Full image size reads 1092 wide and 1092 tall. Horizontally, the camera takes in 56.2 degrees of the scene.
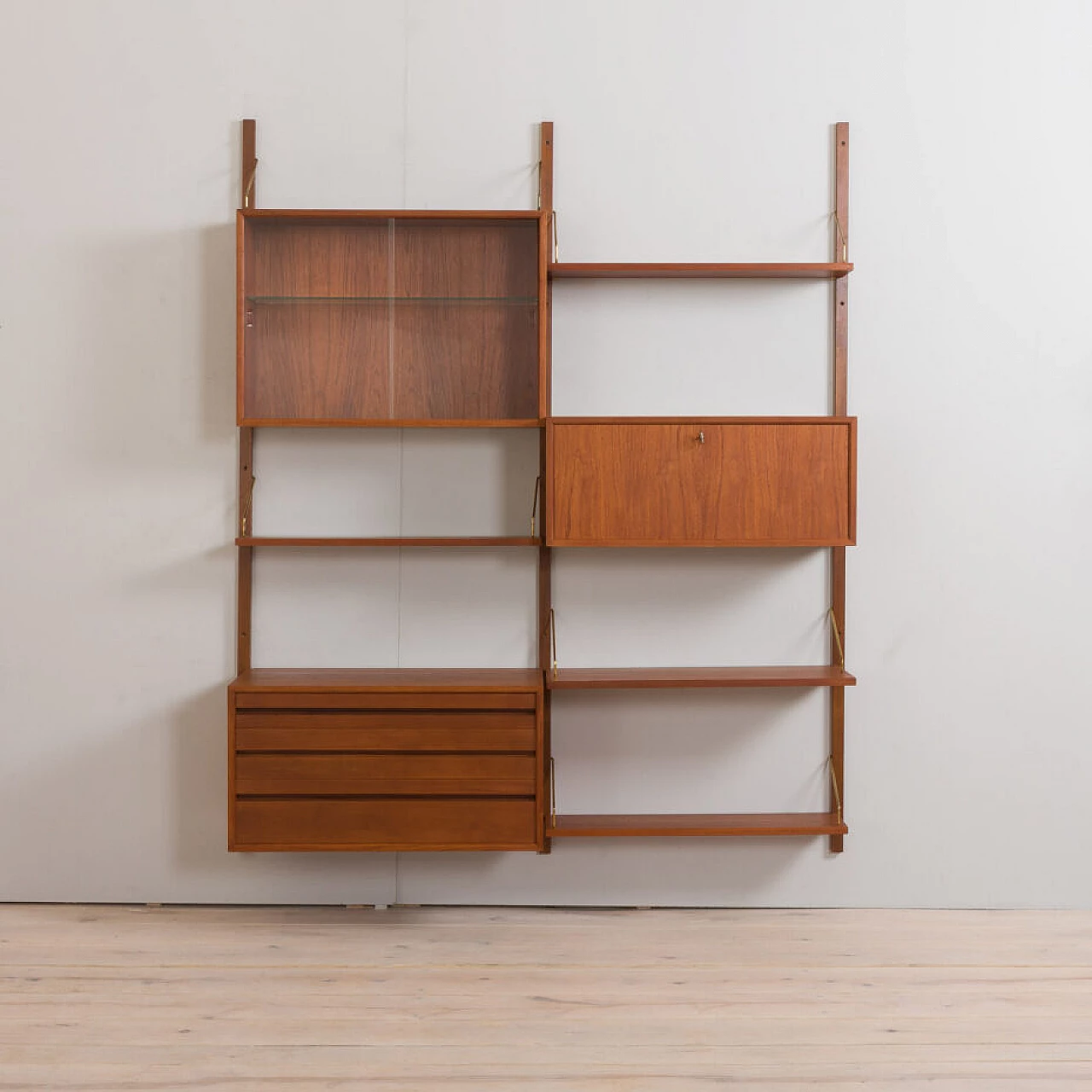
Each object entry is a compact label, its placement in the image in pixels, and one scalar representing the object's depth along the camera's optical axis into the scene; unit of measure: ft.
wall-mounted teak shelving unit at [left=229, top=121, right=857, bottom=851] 8.08
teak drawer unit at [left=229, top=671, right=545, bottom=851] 8.12
